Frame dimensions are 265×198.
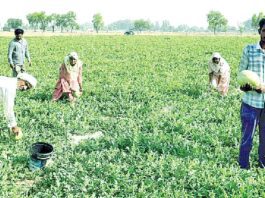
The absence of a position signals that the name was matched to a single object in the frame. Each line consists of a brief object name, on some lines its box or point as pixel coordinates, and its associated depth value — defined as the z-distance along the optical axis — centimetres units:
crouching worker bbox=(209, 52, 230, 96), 1124
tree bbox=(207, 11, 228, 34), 13062
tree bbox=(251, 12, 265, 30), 12014
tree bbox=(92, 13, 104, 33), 14112
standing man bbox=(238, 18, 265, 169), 536
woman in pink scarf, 1047
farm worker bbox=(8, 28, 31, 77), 1102
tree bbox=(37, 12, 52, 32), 13024
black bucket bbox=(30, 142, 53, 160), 601
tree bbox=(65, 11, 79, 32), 14900
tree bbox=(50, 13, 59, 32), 13900
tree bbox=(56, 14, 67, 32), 14838
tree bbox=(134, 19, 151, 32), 15538
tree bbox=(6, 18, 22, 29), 14354
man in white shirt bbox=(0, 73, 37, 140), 565
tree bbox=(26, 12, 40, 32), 13062
